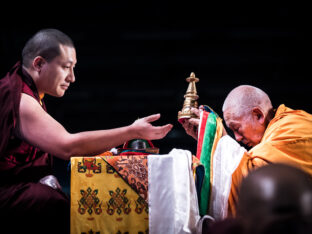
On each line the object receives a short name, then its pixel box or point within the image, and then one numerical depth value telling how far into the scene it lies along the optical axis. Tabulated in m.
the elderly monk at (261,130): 3.93
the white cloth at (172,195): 3.76
